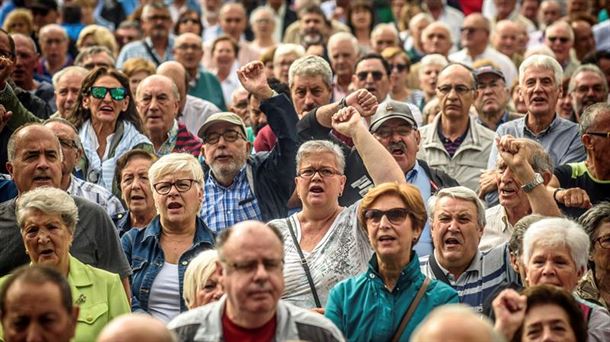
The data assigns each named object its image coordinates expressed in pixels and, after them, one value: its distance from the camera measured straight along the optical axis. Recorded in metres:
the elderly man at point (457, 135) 11.96
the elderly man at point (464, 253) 9.18
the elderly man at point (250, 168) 10.50
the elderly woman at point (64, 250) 8.51
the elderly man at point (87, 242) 9.08
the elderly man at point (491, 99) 12.86
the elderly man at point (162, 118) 11.98
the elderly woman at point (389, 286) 8.23
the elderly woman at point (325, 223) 9.01
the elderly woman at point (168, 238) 9.34
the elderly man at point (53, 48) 15.67
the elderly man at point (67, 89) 12.45
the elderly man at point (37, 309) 7.07
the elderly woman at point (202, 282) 8.19
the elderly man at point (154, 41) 15.98
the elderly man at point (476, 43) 15.85
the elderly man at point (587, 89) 13.05
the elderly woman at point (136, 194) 10.41
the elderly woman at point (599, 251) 9.39
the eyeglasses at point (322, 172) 9.33
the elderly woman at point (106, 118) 11.47
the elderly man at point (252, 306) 7.14
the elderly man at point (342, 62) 14.43
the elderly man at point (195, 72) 15.02
